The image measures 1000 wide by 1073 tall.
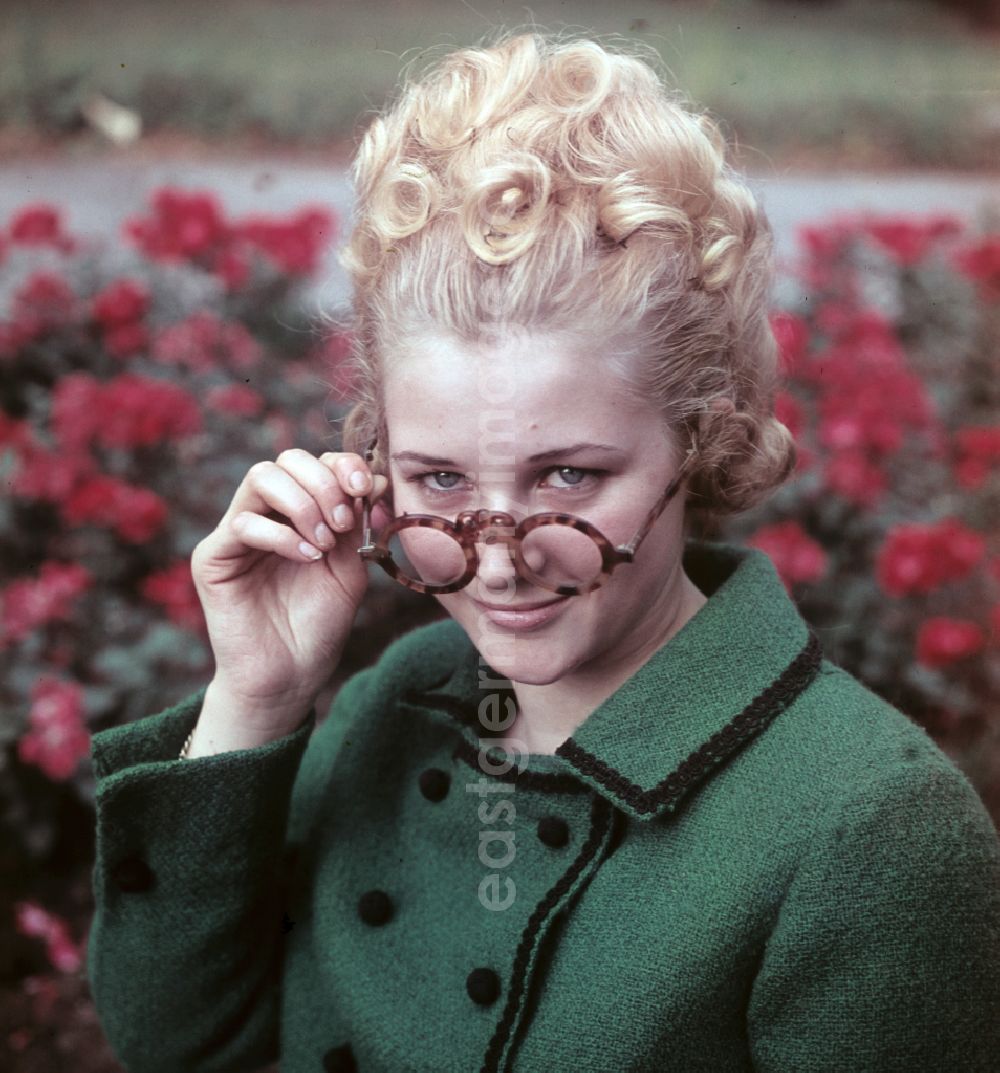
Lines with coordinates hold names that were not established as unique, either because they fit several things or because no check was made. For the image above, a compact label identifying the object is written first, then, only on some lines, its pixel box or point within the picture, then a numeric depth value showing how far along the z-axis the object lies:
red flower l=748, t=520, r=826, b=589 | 2.74
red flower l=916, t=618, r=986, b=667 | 2.64
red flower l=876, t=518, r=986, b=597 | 2.66
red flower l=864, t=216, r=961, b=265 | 3.75
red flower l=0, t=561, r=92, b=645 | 2.54
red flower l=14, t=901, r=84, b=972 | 2.48
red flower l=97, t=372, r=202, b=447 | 2.69
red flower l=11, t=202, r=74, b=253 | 3.09
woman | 1.25
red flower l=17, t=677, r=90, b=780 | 2.41
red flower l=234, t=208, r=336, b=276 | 3.32
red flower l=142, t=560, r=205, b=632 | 2.53
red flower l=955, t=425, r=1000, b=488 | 3.07
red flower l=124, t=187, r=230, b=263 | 3.22
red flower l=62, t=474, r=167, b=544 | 2.62
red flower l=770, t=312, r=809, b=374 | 2.53
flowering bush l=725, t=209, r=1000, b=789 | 2.71
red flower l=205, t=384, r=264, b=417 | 2.86
